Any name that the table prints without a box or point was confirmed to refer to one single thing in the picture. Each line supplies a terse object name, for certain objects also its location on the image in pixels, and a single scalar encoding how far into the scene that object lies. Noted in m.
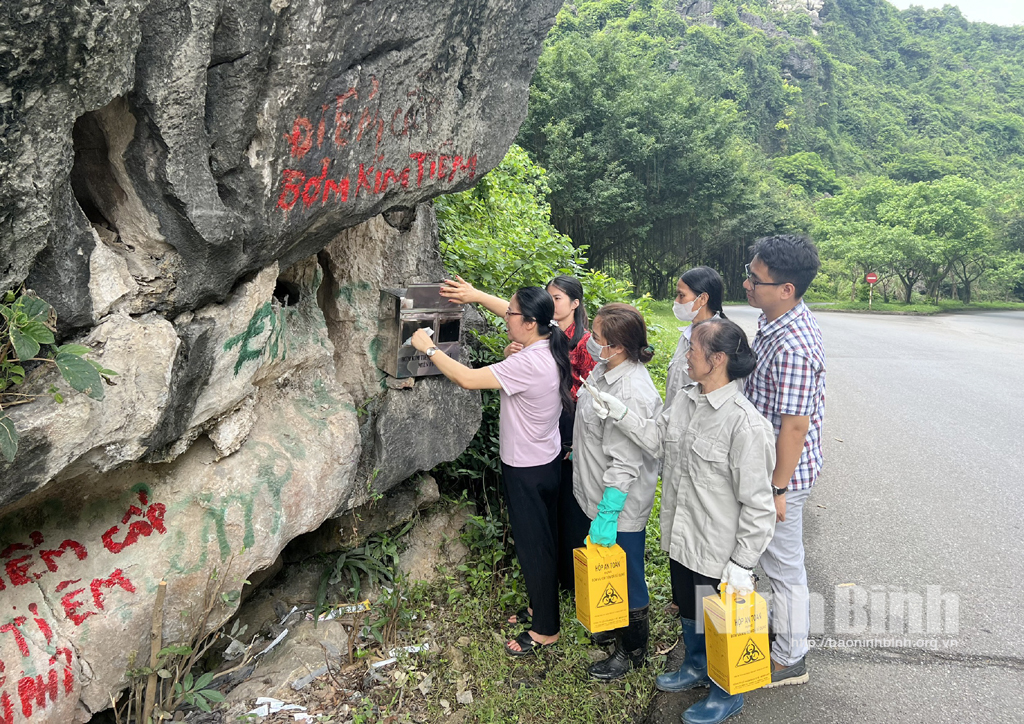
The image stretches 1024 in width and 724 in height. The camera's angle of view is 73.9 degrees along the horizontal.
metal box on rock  3.63
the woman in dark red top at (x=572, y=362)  3.82
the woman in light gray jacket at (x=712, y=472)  2.92
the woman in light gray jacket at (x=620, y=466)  3.21
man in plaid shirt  3.19
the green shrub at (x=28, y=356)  2.03
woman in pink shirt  3.44
